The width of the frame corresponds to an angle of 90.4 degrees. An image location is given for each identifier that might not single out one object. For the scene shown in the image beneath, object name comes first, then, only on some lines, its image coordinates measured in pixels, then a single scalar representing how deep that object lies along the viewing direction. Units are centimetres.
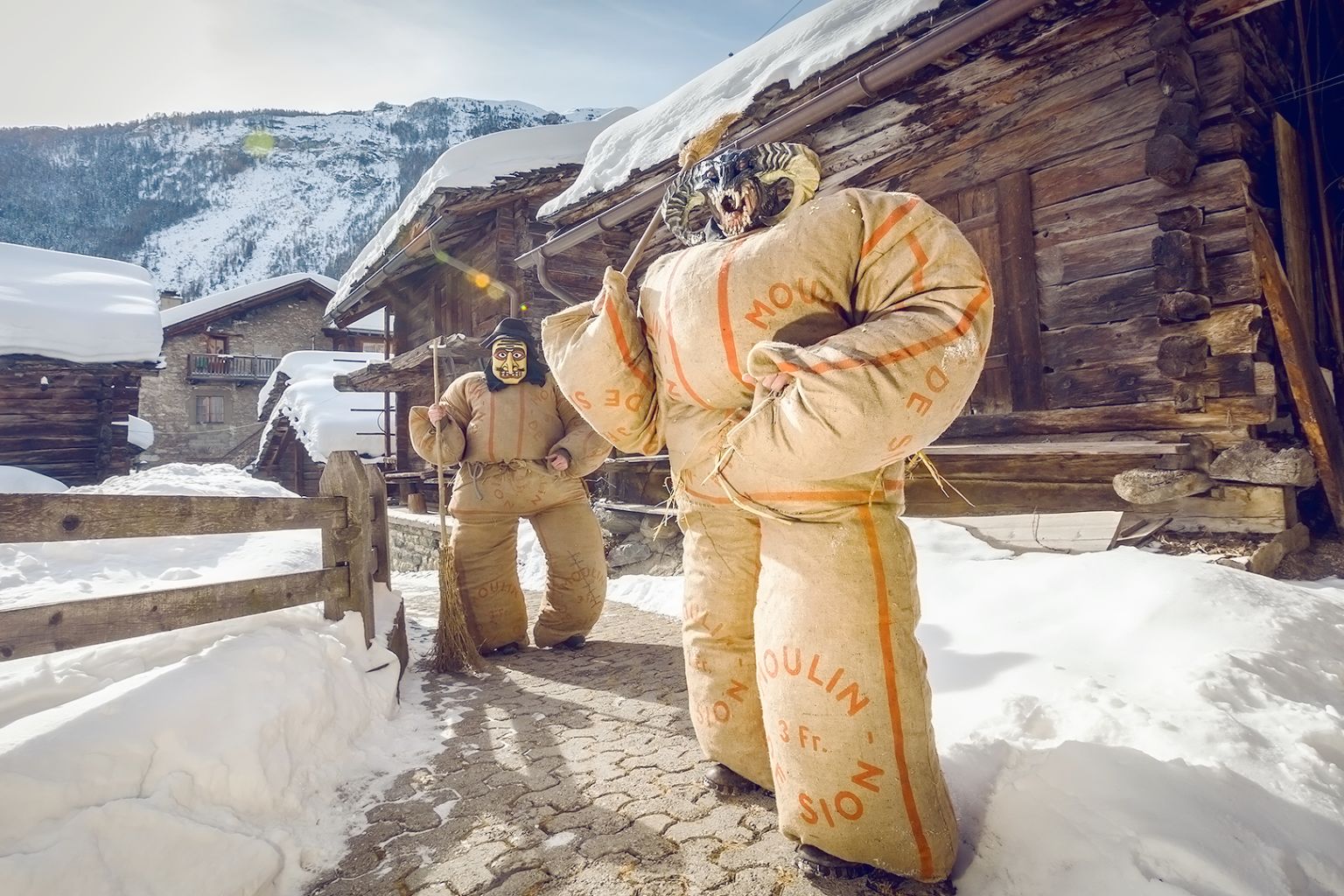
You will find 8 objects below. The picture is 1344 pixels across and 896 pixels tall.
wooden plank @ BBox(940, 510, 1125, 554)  345
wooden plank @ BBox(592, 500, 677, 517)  619
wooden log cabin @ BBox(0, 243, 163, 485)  990
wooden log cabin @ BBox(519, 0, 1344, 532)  341
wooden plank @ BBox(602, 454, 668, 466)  617
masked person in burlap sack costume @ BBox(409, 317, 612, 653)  359
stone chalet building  2508
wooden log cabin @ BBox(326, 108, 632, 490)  829
